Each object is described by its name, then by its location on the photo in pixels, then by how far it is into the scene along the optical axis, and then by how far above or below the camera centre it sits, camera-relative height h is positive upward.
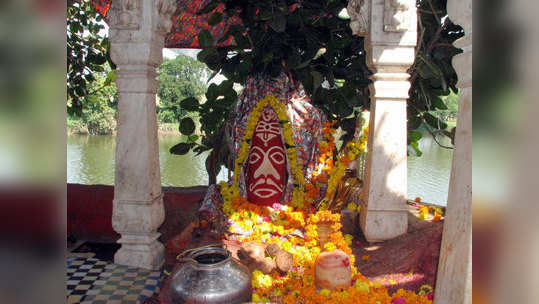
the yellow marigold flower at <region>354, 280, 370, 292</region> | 3.08 -1.12
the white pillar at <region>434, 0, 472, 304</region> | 1.33 -0.19
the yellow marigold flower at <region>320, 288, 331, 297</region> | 3.04 -1.15
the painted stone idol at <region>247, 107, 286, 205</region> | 4.61 -0.23
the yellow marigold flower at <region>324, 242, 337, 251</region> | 3.58 -0.94
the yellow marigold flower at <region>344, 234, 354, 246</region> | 3.82 -0.92
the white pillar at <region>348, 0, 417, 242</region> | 3.47 +0.37
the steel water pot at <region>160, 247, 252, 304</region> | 2.51 -0.91
